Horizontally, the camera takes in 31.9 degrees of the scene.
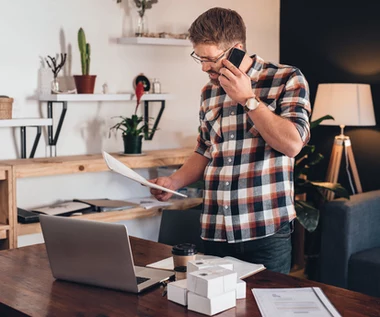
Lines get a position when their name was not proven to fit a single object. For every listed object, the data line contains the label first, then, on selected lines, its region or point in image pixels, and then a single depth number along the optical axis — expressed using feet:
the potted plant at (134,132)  12.48
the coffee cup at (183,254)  6.77
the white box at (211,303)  5.74
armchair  12.48
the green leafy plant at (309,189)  12.98
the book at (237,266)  6.92
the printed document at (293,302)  5.74
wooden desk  5.90
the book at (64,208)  11.22
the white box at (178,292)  5.99
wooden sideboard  10.68
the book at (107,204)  11.82
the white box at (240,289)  6.12
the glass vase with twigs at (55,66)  11.56
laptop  6.32
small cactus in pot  11.73
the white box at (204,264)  6.07
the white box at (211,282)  5.71
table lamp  13.85
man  7.61
